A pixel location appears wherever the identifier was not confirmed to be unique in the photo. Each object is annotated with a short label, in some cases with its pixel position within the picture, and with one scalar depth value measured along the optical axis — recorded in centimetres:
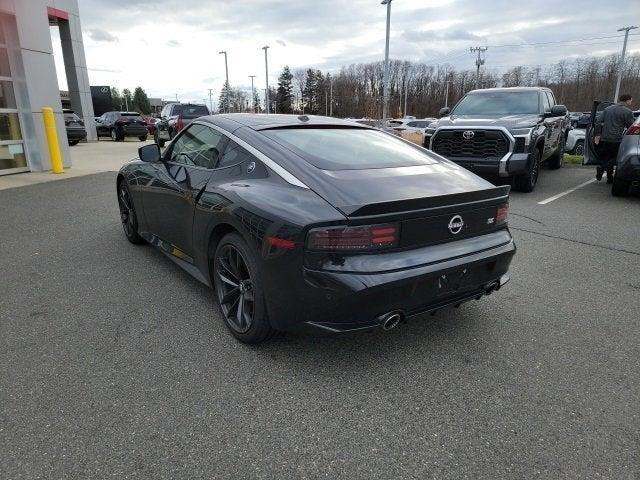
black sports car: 240
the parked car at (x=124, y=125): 2420
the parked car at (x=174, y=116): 1817
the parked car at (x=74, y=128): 1970
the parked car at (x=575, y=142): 1555
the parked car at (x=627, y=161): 742
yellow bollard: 1089
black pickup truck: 802
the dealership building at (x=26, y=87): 1038
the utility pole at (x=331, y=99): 8975
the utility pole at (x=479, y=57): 6975
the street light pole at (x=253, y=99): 8940
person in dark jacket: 859
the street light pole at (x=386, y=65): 2584
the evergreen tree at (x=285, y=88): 9831
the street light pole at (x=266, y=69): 5308
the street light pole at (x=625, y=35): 4622
